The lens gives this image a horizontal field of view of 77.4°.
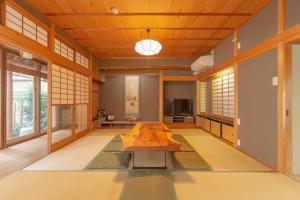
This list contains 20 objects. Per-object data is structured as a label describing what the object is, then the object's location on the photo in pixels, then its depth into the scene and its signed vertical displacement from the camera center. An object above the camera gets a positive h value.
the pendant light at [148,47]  4.06 +1.17
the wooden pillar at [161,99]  7.50 +0.02
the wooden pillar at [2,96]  4.39 +0.08
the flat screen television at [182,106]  7.92 -0.30
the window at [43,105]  6.15 -0.21
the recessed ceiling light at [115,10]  3.45 +1.67
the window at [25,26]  2.88 +1.28
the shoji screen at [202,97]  7.50 +0.10
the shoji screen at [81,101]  5.65 -0.05
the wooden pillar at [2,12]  2.68 +1.26
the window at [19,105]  4.89 -0.18
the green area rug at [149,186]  1.97 -1.01
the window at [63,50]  4.38 +1.25
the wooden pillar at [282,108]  2.75 -0.13
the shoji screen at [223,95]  5.16 +0.13
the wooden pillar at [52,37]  4.00 +1.34
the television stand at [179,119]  7.64 -0.80
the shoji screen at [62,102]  4.24 -0.06
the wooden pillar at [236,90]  4.35 +0.23
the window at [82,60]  5.67 +1.27
